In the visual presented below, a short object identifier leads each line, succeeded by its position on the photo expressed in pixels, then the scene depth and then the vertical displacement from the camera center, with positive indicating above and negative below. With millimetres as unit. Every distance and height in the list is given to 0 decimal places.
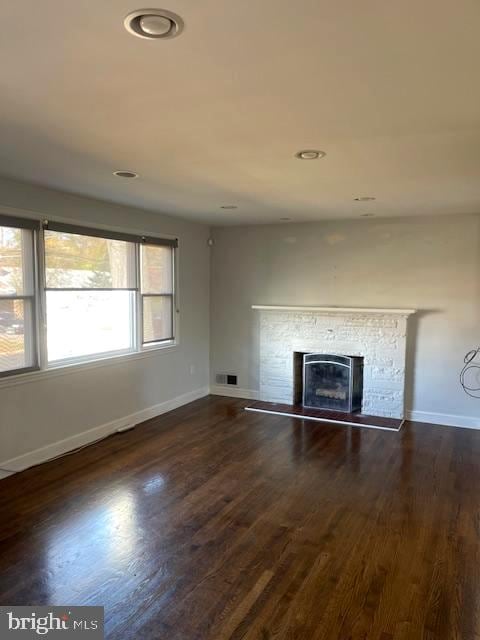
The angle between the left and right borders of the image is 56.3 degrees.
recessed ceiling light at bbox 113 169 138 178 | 3260 +864
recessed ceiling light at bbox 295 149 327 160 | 2691 +840
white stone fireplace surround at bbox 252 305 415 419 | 5320 -663
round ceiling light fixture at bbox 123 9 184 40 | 1346 +828
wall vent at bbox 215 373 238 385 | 6398 -1256
